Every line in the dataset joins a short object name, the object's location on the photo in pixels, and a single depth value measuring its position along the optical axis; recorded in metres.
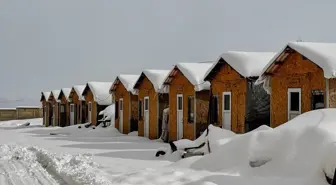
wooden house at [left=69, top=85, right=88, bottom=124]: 43.25
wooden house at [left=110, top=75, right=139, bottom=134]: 31.73
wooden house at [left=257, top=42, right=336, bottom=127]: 15.03
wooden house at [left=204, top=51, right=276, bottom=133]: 19.17
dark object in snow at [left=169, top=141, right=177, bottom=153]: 16.28
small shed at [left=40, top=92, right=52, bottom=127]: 54.62
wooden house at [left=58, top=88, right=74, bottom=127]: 46.97
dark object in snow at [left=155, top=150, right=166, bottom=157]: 16.94
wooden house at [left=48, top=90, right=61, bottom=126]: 50.43
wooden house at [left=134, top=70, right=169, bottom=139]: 26.88
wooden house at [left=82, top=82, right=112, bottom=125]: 39.53
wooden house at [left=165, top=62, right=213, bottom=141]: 22.58
